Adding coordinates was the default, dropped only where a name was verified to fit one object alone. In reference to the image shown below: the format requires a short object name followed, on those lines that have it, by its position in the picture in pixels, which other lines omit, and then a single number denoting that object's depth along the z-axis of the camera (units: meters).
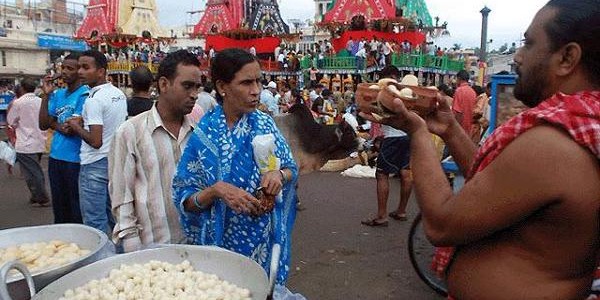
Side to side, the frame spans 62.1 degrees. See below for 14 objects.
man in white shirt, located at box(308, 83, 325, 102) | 15.64
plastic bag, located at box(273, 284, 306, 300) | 1.55
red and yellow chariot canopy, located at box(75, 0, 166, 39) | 34.41
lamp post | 12.16
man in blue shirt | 3.72
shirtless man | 1.12
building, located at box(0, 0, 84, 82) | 41.62
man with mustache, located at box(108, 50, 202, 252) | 2.23
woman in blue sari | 2.02
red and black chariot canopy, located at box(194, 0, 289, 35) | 29.53
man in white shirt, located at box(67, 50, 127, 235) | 3.39
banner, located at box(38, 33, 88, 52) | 44.12
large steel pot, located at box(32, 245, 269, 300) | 1.50
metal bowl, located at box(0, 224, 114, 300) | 1.58
